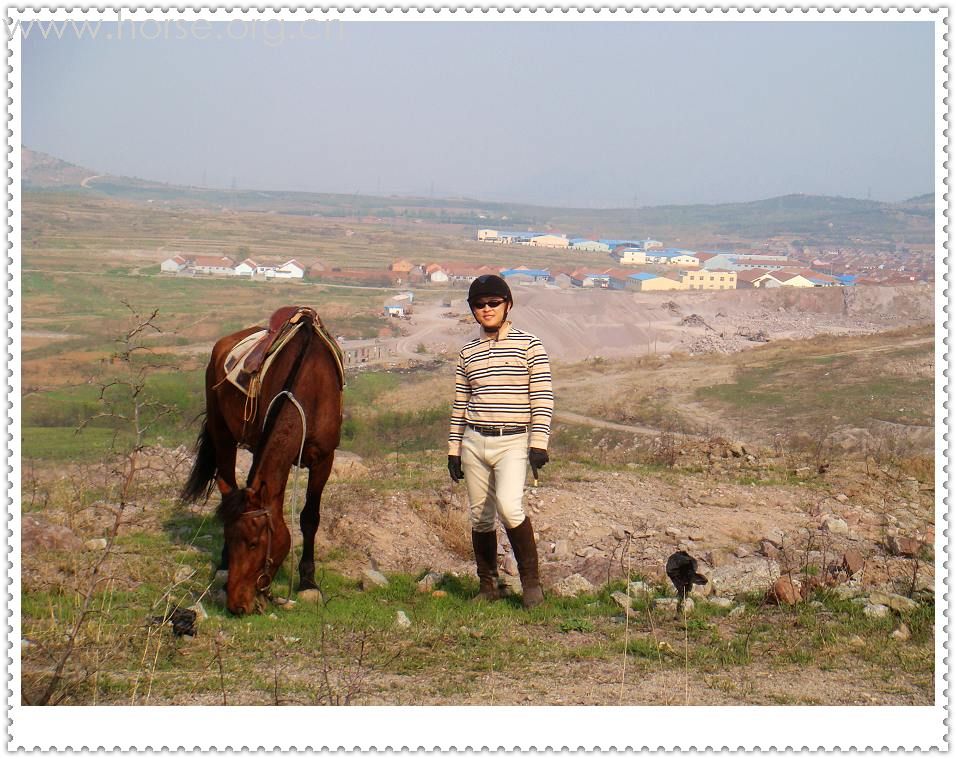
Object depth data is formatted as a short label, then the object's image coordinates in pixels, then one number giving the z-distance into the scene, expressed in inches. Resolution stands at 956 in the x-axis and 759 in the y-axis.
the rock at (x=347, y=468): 449.3
